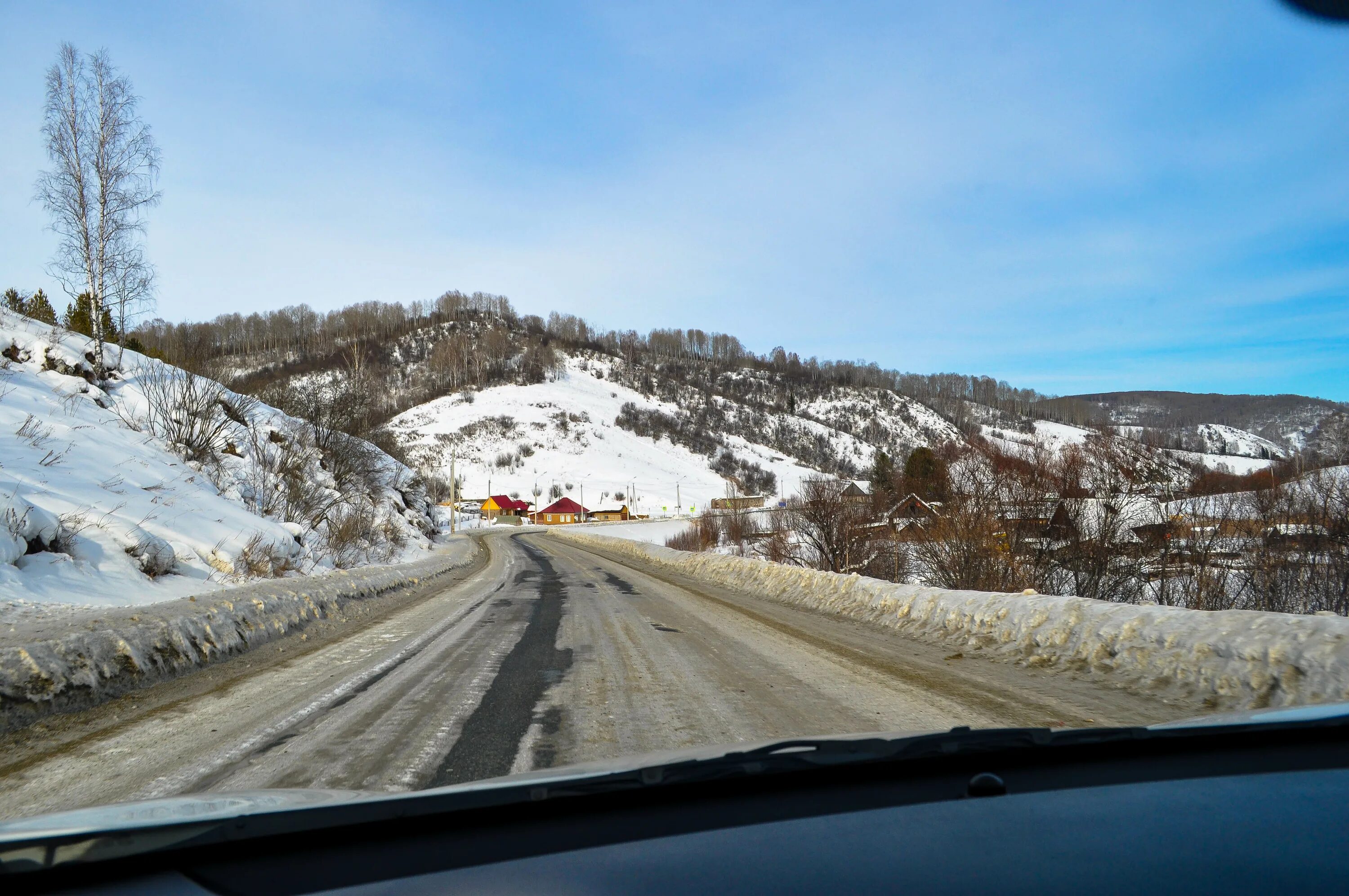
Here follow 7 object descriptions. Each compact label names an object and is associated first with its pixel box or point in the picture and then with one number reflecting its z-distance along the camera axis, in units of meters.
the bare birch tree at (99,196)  23.19
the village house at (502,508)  118.69
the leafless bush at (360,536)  22.41
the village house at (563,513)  115.44
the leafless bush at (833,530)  25.98
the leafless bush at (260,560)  14.44
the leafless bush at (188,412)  20.52
